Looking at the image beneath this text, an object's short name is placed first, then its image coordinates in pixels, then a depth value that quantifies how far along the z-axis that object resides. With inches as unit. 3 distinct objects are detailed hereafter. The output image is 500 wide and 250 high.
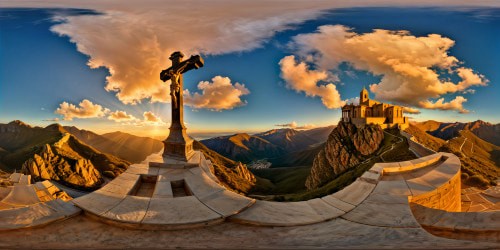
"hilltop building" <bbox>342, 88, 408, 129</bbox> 2859.3
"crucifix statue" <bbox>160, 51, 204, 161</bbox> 435.5
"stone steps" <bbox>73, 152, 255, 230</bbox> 182.7
